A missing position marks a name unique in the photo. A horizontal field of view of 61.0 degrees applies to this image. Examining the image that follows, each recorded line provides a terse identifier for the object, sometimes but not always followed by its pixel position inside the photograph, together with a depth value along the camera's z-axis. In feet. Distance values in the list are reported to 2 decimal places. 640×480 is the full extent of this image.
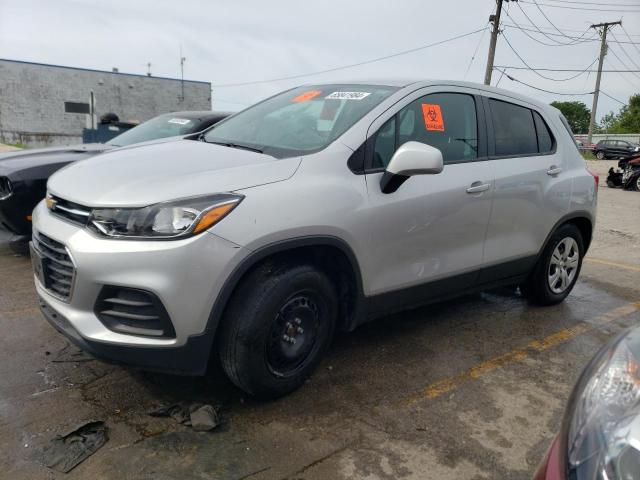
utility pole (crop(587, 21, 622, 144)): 120.78
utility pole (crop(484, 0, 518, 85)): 78.59
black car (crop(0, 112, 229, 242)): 15.36
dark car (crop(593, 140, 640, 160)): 105.70
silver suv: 7.95
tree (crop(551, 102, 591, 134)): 247.50
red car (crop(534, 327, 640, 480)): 4.02
